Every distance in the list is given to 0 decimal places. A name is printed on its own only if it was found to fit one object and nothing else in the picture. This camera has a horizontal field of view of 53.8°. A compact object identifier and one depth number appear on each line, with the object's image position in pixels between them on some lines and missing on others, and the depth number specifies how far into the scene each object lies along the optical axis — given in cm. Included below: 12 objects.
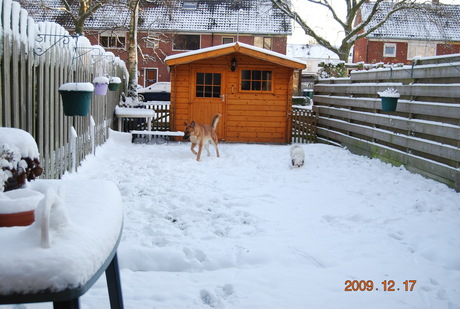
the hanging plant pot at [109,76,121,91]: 977
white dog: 887
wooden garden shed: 1324
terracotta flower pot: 143
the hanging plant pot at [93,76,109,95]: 786
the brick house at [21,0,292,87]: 3297
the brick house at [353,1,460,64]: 3562
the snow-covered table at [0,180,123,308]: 114
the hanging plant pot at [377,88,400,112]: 798
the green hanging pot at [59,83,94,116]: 530
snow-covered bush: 184
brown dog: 1019
